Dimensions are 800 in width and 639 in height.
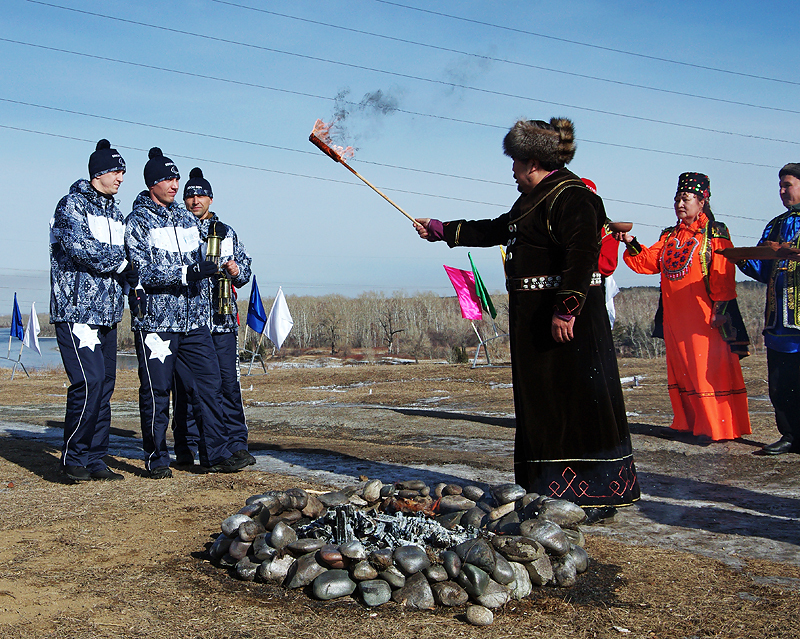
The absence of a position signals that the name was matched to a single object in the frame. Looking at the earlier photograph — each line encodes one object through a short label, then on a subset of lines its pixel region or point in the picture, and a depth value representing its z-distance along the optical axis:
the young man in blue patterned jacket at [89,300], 5.63
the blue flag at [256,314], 20.64
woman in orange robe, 7.39
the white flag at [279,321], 20.77
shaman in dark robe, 4.34
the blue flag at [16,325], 26.91
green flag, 19.56
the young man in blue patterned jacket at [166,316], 5.93
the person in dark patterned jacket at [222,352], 6.38
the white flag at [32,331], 25.30
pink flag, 19.78
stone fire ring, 3.23
